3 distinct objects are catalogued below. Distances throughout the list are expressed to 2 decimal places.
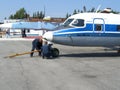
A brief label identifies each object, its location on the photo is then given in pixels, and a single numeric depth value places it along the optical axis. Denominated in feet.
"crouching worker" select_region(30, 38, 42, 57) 34.91
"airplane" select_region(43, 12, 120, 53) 33.40
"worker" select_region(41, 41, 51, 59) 32.16
